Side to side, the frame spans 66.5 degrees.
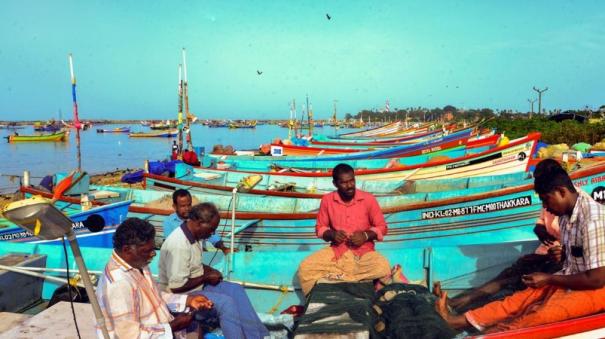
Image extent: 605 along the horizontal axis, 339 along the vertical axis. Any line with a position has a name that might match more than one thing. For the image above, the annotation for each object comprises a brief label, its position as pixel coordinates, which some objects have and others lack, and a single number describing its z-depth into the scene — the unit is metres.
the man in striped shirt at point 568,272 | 2.86
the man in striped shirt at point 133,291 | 2.50
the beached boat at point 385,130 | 40.49
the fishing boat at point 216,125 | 123.16
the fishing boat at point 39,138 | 50.22
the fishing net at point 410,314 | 3.22
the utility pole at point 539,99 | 46.78
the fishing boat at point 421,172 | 11.80
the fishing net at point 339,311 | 2.99
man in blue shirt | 5.03
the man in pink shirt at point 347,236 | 4.23
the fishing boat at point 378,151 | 16.45
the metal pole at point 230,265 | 5.24
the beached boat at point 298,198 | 8.76
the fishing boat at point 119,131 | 77.00
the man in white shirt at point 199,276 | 3.53
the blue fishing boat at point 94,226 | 6.95
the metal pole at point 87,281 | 2.18
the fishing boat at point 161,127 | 75.22
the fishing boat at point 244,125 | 107.86
